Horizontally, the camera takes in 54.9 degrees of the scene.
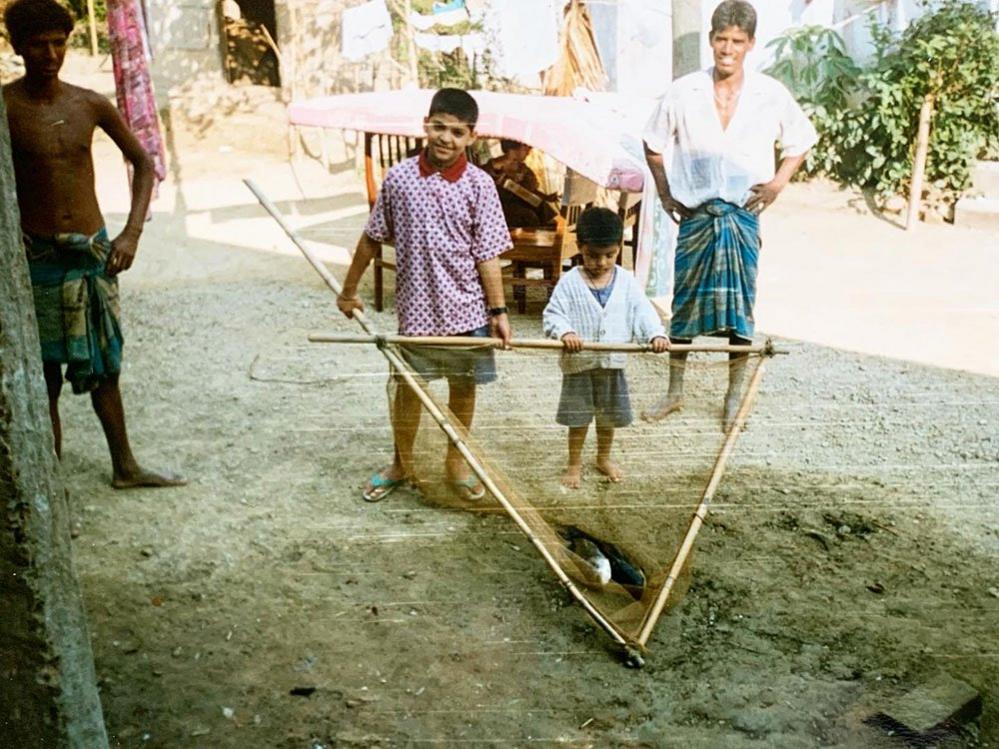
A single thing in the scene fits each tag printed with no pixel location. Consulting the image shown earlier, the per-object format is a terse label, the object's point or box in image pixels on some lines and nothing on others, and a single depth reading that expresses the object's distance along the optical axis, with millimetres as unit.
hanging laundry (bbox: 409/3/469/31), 6602
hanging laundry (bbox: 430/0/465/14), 6555
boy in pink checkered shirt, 2471
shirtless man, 2318
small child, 2512
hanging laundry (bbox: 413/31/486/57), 6311
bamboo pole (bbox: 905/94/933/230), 5078
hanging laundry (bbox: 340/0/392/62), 6660
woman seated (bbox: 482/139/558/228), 4527
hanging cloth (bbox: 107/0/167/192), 5516
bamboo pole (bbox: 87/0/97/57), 8016
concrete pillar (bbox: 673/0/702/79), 3938
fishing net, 2301
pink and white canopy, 3979
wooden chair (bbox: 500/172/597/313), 4371
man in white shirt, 3047
